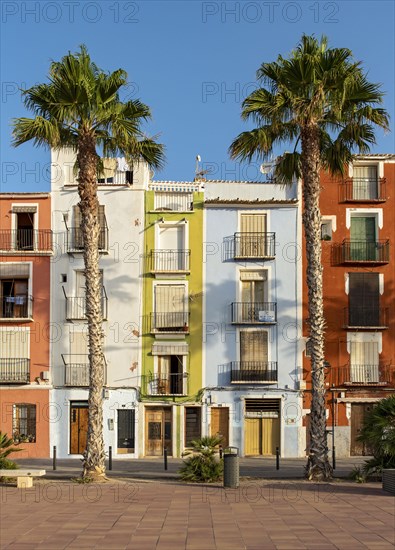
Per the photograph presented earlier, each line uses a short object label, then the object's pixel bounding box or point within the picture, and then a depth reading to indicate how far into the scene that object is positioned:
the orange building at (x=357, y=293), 38.56
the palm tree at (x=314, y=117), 23.86
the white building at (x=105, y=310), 38.66
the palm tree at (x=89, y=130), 24.05
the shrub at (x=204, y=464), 23.42
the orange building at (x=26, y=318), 38.66
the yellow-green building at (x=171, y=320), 38.84
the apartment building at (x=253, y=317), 38.62
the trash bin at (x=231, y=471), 21.91
